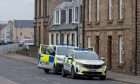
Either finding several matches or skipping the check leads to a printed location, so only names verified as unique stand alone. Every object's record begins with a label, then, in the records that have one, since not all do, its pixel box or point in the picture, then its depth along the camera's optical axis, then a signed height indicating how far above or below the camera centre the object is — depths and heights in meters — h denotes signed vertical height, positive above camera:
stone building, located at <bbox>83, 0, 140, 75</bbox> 34.94 -0.22
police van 34.94 -1.91
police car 30.08 -2.08
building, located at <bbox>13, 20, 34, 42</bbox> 173.25 -0.20
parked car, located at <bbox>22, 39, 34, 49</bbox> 83.64 -2.14
